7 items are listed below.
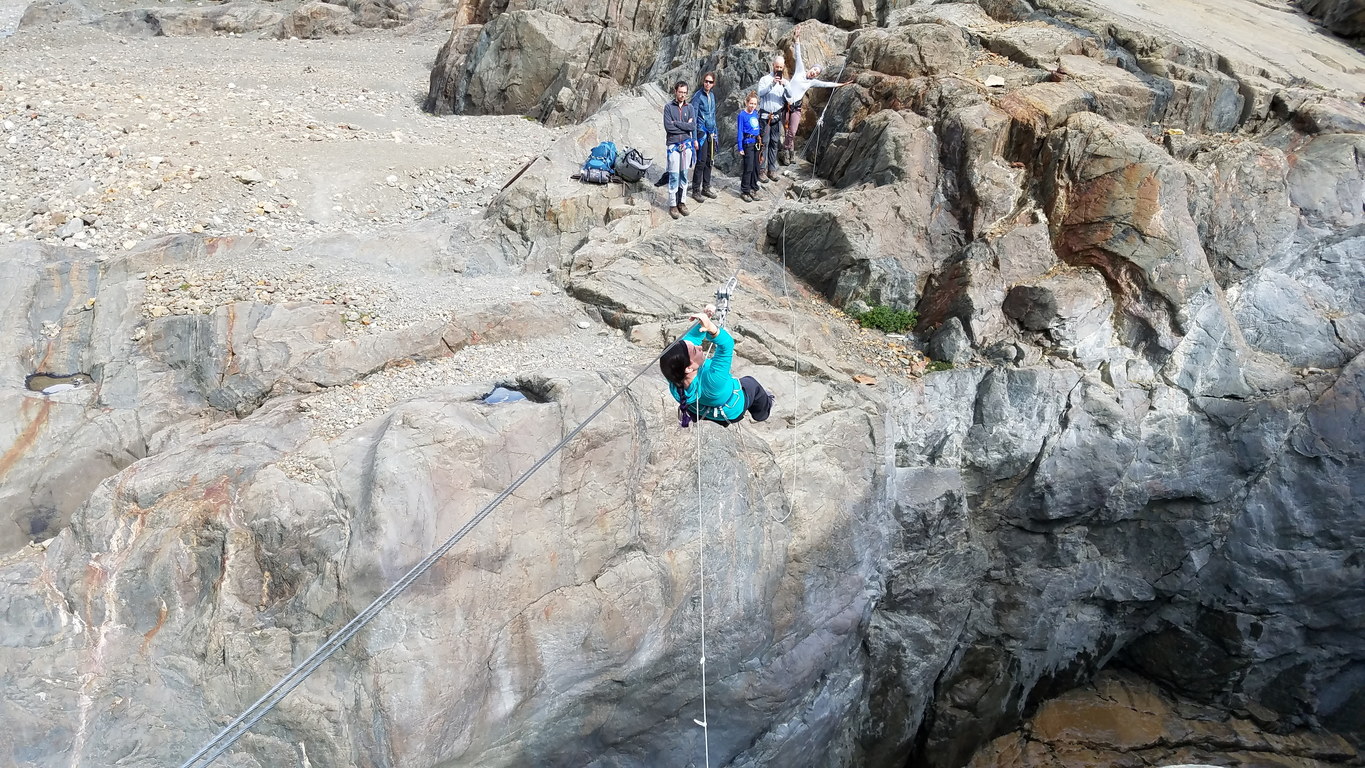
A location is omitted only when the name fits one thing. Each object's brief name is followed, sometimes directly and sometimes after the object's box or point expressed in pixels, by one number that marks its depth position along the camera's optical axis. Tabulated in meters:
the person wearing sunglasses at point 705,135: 12.10
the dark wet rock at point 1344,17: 15.55
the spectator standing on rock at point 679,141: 11.53
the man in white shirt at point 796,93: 13.01
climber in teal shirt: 6.85
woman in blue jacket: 12.26
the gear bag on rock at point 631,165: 12.73
